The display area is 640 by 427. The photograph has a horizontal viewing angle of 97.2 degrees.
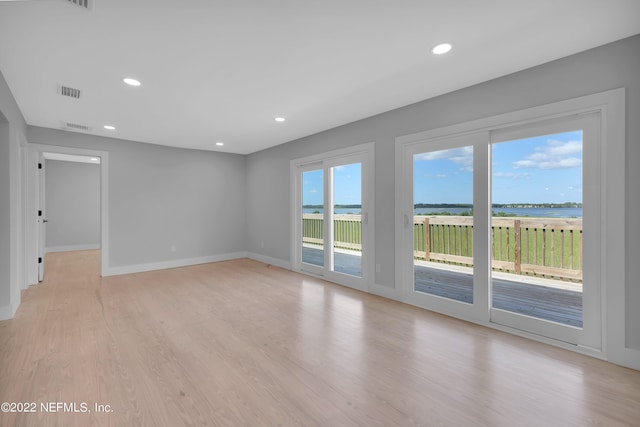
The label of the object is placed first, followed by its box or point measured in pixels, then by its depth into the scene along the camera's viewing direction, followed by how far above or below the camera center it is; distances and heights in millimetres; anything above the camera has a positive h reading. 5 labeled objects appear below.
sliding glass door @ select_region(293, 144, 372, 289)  4105 -61
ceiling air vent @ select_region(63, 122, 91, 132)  4257 +1362
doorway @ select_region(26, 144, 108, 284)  4309 +193
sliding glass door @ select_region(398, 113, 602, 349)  2322 -134
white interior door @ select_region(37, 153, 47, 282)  4598 -11
